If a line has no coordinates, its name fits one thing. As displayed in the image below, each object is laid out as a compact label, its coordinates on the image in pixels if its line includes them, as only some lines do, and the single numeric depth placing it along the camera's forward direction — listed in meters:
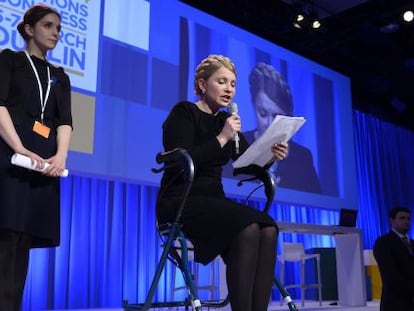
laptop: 4.38
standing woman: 1.47
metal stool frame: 1.50
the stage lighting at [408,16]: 5.64
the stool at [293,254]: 5.16
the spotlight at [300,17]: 5.63
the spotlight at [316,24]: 5.68
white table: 4.13
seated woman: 1.47
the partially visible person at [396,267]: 3.02
